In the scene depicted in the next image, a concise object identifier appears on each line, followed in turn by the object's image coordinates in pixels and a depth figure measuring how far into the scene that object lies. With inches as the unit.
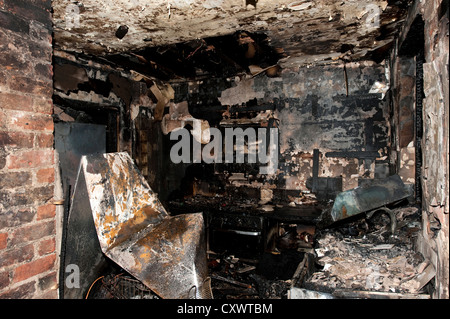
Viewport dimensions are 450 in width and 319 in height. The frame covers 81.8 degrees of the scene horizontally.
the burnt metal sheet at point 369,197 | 100.8
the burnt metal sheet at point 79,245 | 61.8
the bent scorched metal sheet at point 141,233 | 61.7
